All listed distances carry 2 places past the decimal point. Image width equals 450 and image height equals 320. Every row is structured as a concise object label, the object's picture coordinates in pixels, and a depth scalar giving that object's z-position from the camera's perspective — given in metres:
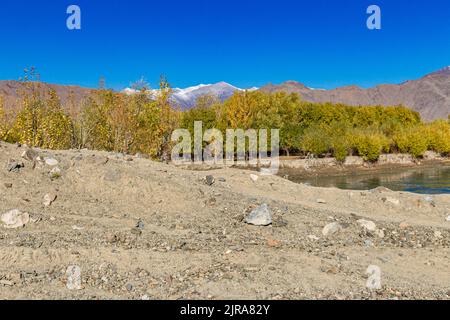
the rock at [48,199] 10.03
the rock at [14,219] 8.81
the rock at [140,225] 9.02
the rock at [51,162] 11.67
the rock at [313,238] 9.07
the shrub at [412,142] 68.71
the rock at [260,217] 9.65
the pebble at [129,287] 6.49
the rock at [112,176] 11.31
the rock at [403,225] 10.15
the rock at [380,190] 14.34
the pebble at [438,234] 9.74
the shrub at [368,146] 63.56
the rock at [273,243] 8.43
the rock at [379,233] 9.69
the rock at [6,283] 6.48
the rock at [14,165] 10.98
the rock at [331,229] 9.40
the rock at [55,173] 11.20
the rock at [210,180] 13.11
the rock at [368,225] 9.89
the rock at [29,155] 11.80
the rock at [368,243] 8.95
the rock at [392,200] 12.98
